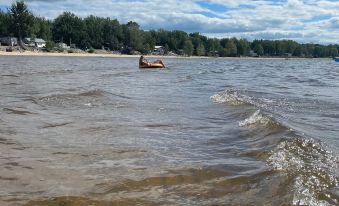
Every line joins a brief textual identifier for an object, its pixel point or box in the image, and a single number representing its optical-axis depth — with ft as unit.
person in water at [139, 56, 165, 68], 155.43
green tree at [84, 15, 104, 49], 454.81
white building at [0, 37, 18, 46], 359.58
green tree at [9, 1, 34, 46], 352.90
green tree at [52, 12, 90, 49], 435.94
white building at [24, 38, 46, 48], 378.14
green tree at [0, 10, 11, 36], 364.79
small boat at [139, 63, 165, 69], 155.43
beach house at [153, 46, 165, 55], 545.32
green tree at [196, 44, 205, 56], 624.18
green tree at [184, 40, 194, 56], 584.40
